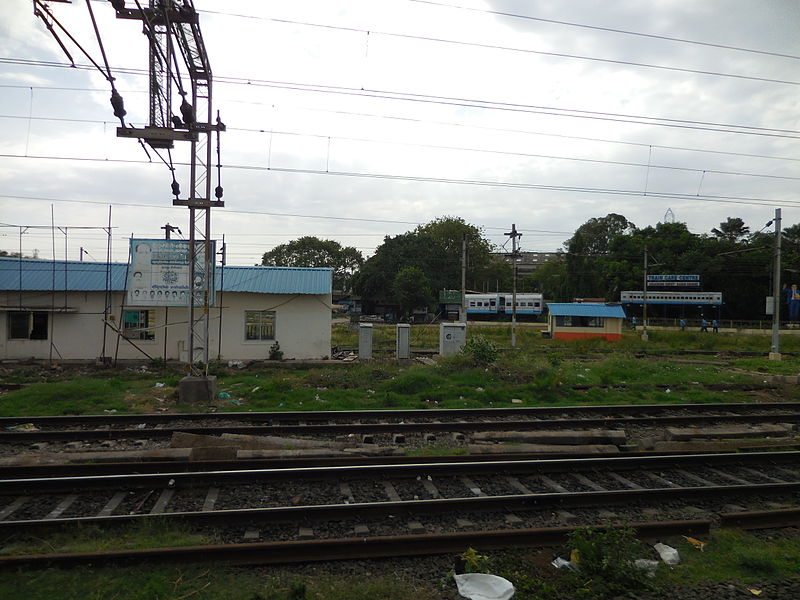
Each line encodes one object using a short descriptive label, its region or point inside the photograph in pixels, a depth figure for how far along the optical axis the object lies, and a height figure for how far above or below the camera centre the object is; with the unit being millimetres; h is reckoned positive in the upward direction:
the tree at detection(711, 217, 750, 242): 72962 +11523
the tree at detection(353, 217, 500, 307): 67500 +5313
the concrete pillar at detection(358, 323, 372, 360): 21969 -1964
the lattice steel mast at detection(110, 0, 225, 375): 11086 +4702
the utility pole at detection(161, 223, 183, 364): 25806 +3115
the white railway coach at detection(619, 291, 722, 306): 58531 +741
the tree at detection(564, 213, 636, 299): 66938 +4053
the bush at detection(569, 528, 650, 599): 4766 -2535
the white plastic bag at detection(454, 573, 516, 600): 4566 -2607
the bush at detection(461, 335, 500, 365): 17766 -1824
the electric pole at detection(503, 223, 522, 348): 32406 +3789
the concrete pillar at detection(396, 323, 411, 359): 21938 -1912
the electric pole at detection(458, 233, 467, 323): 30134 -228
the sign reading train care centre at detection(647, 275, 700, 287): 61469 +2934
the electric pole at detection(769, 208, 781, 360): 24734 +153
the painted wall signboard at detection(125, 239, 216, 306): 18375 +613
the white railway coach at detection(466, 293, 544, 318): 65412 -546
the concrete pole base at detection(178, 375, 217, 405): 13320 -2576
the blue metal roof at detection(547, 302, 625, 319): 36709 -538
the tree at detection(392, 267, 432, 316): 59688 +1083
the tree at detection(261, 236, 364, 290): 77750 +5923
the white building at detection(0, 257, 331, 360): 21188 -1097
